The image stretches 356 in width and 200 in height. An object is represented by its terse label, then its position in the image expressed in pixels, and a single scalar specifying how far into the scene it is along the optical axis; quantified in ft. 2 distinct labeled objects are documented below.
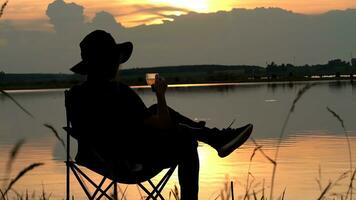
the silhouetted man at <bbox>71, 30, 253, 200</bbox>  13.33
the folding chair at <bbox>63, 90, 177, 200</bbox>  13.38
